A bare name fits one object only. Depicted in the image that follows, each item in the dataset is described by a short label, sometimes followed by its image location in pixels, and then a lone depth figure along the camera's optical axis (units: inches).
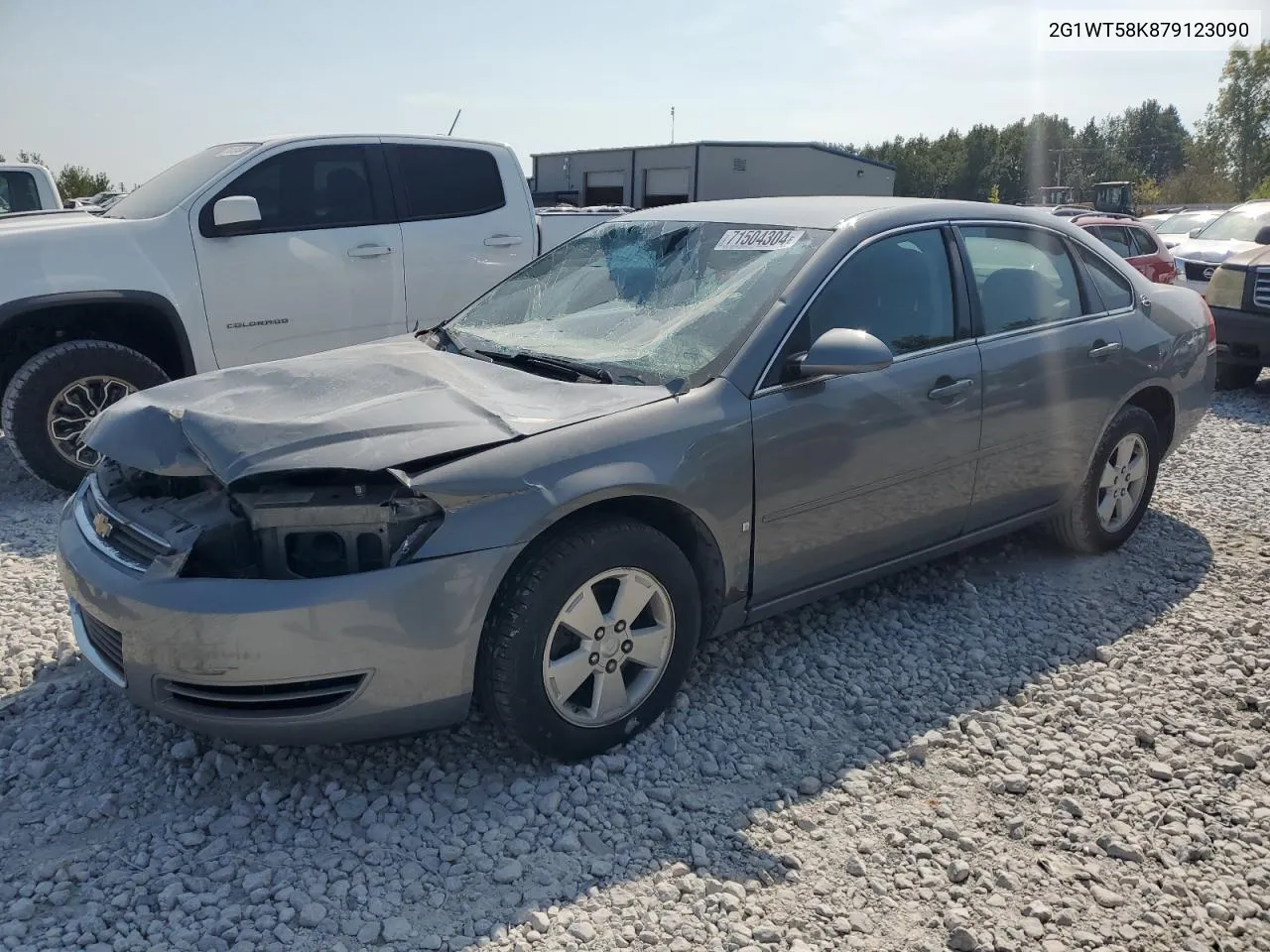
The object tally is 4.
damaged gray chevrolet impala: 107.8
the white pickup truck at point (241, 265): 221.5
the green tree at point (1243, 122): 2566.4
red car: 440.8
